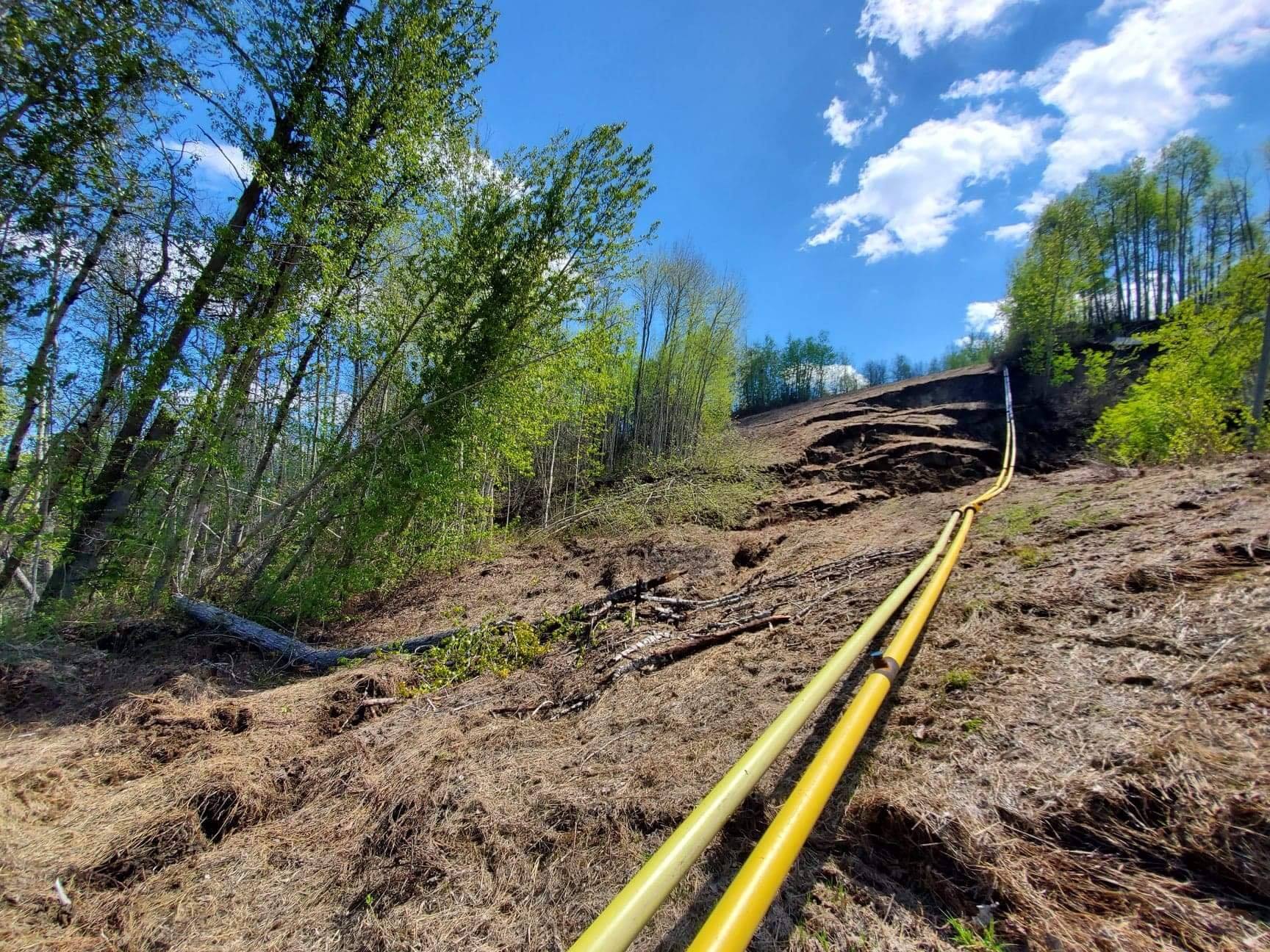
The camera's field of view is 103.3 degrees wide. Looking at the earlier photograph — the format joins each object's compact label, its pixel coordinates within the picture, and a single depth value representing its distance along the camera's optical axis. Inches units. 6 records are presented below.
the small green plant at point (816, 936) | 49.3
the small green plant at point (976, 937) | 45.2
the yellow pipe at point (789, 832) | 36.0
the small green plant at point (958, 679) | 81.7
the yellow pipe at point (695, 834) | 34.8
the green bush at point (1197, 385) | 235.3
